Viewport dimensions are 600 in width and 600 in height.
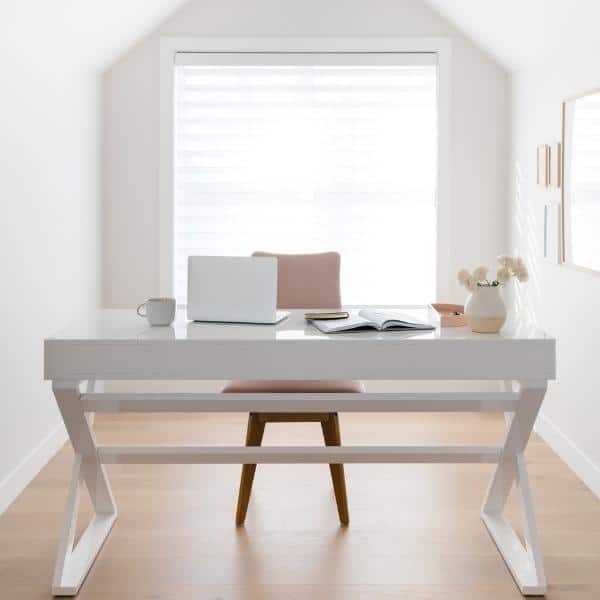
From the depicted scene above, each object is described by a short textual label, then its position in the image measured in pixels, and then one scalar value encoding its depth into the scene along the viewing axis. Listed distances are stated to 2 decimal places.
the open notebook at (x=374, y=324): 2.68
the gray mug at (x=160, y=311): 2.81
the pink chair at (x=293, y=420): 3.20
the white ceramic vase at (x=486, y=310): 2.66
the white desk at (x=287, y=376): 2.53
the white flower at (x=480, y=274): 2.80
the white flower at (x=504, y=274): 2.77
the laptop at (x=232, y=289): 2.76
